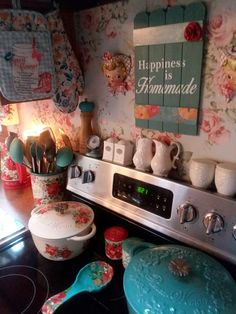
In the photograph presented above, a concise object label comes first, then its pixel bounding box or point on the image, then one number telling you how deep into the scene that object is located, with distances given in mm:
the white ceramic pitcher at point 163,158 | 747
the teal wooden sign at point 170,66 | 641
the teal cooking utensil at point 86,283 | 632
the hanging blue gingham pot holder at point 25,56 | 724
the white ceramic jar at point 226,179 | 626
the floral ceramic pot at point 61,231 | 736
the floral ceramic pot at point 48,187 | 986
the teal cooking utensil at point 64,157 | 958
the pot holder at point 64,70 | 813
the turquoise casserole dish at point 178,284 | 483
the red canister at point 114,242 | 775
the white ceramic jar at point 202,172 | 667
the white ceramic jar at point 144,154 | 786
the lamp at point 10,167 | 1230
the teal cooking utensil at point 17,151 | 966
